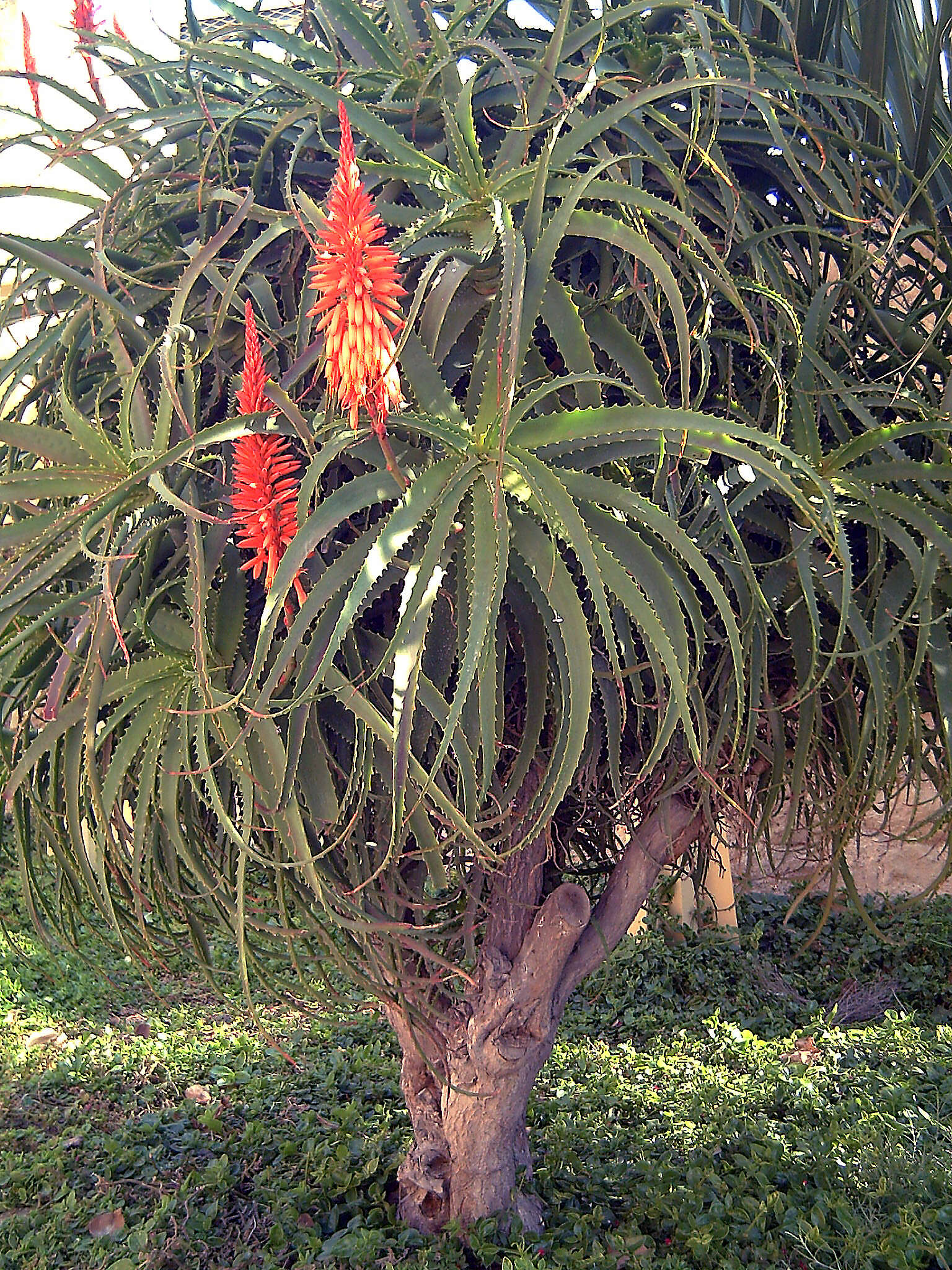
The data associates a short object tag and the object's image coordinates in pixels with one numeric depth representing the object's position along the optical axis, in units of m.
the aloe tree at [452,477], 1.28
